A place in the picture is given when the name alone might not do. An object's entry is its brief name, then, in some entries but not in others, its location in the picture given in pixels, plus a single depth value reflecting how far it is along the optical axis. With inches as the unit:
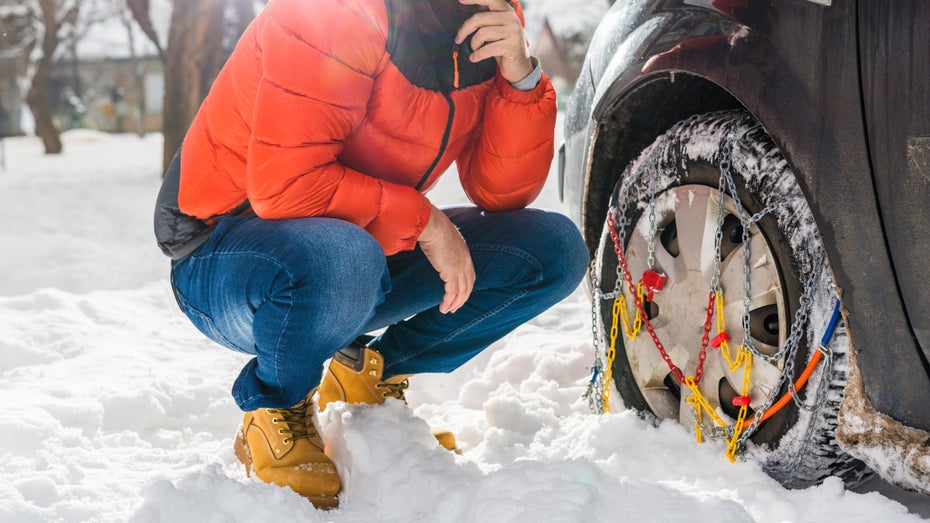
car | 54.0
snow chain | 63.7
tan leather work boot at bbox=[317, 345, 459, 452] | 89.0
